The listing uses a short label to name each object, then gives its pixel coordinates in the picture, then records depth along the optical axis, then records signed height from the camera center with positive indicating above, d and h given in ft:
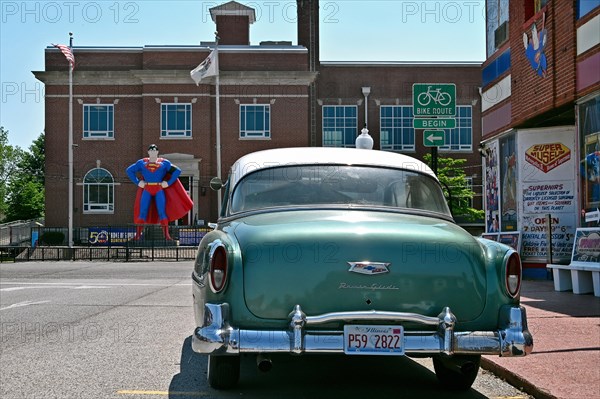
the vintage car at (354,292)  15.74 -1.96
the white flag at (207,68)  125.59 +25.88
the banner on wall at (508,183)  55.96 +2.11
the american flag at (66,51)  114.00 +26.49
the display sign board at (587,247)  41.32 -2.40
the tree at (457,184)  149.64 +5.37
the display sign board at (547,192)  51.39 +1.25
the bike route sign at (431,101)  36.45 +5.70
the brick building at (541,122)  43.65 +6.48
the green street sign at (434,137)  35.55 +3.68
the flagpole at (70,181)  122.31 +5.36
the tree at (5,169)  253.85 +15.93
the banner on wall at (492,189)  59.82 +1.68
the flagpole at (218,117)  128.26 +17.71
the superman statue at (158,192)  95.61 +2.67
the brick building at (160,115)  145.48 +20.20
